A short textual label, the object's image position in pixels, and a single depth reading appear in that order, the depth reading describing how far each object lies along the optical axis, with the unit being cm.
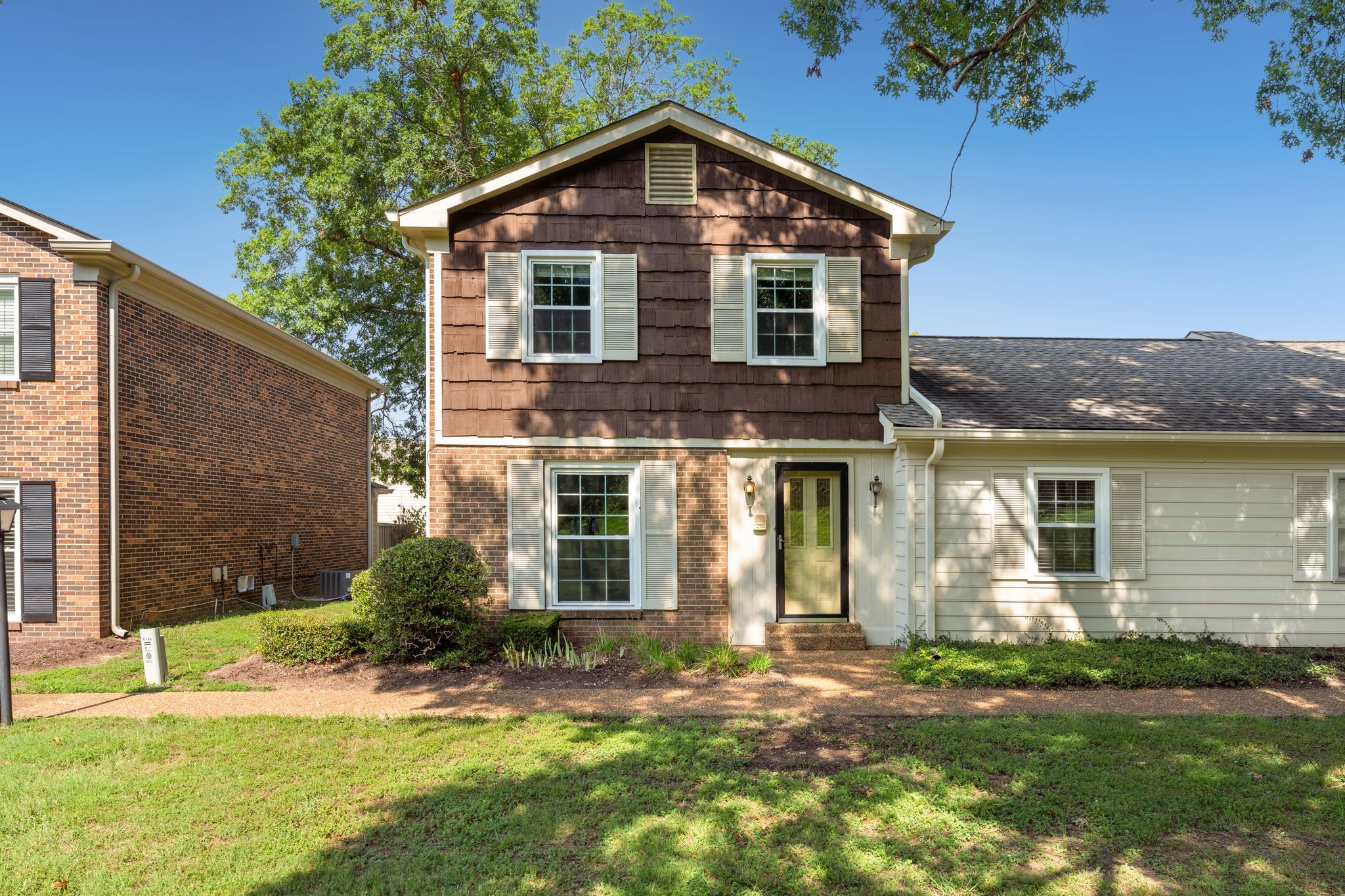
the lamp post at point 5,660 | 632
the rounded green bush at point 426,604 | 835
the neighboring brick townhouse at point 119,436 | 987
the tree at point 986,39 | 798
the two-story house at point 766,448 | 949
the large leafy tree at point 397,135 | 2053
